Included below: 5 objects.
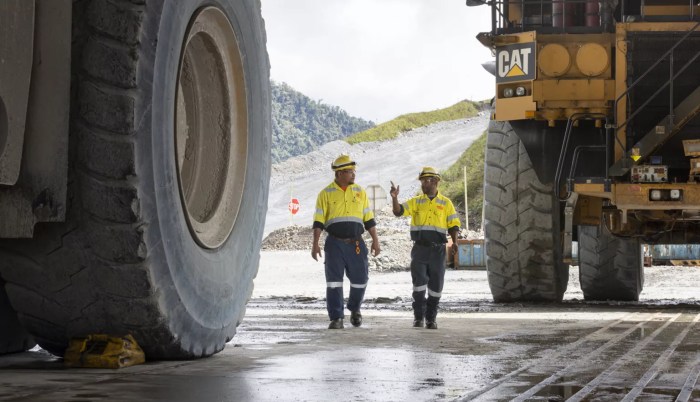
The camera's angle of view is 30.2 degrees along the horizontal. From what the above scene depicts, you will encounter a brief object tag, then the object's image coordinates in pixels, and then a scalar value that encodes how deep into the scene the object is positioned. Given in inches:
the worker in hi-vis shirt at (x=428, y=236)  447.8
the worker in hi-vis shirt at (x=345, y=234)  442.3
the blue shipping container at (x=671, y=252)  1026.0
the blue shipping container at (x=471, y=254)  1234.6
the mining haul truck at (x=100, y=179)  201.9
